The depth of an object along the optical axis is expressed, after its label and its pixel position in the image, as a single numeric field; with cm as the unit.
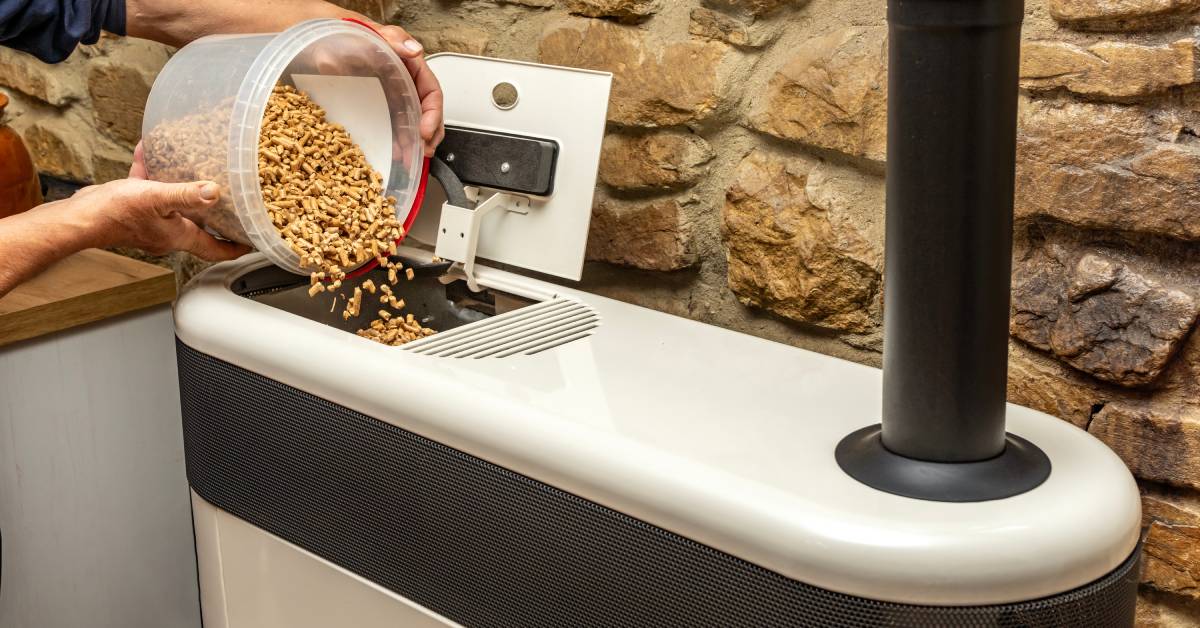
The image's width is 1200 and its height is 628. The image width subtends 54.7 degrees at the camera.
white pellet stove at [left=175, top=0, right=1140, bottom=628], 69
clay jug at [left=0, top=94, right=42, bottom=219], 134
